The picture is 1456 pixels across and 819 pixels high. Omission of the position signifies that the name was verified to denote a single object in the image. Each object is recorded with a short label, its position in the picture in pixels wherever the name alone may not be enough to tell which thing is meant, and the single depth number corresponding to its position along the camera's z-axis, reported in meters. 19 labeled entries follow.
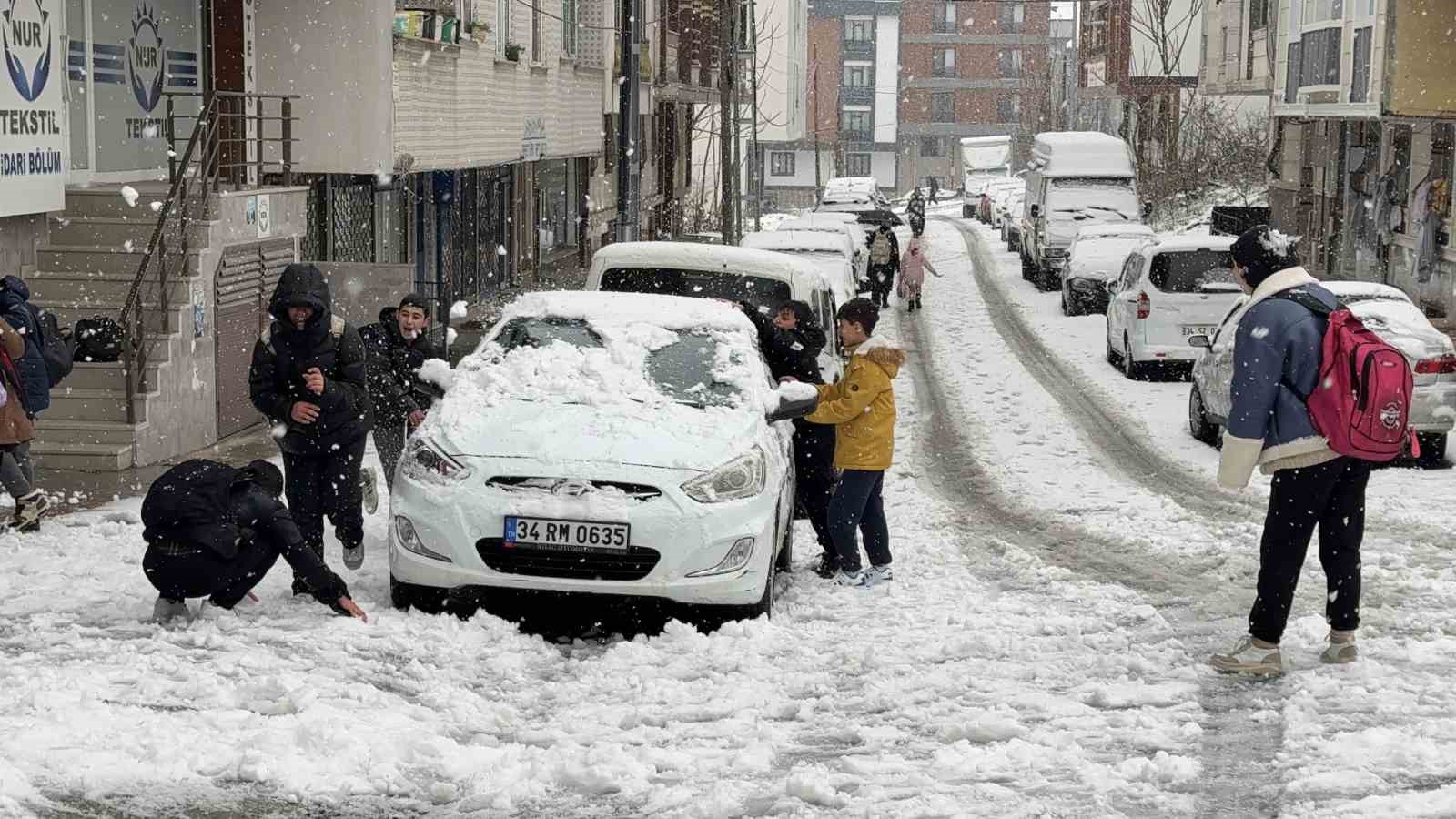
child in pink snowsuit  35.12
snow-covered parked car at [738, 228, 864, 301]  24.70
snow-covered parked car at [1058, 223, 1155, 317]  32.72
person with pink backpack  7.34
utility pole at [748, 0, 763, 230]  50.83
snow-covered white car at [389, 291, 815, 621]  8.30
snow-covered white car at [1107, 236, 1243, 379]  22.64
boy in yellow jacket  9.81
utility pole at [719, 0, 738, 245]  39.50
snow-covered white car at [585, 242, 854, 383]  13.33
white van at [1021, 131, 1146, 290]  40.22
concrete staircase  13.88
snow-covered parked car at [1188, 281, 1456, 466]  15.36
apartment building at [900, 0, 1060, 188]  133.50
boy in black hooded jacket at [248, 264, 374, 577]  9.09
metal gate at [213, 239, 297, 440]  16.19
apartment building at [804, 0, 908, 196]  130.00
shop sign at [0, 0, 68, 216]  14.35
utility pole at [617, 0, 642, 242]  22.73
